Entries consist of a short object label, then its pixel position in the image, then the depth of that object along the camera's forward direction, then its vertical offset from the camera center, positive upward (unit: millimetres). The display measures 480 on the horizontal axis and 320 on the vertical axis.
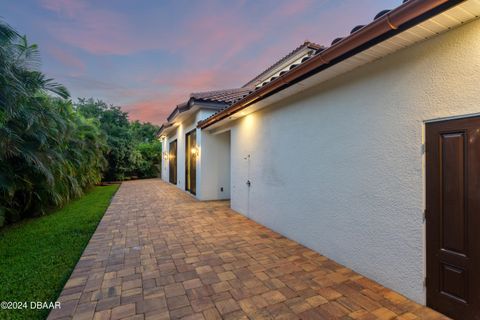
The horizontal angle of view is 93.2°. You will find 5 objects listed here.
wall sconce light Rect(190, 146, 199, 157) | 10693 +511
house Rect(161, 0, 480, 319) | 2342 +145
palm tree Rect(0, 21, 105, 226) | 4375 +663
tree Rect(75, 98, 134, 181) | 20031 +2679
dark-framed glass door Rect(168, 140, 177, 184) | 16500 -128
